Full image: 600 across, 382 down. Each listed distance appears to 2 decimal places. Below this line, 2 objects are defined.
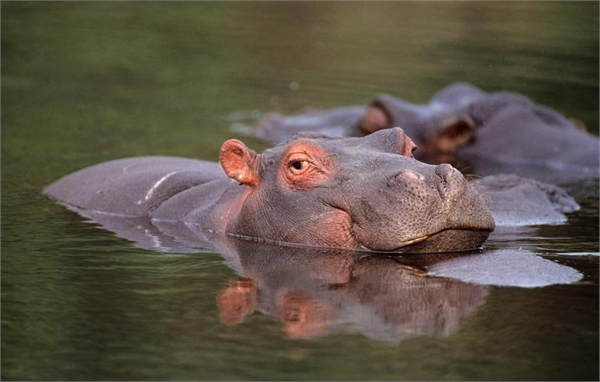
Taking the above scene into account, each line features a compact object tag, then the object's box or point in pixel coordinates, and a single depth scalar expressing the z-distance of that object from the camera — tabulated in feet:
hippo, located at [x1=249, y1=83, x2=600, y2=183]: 93.76
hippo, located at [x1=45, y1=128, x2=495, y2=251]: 52.13
